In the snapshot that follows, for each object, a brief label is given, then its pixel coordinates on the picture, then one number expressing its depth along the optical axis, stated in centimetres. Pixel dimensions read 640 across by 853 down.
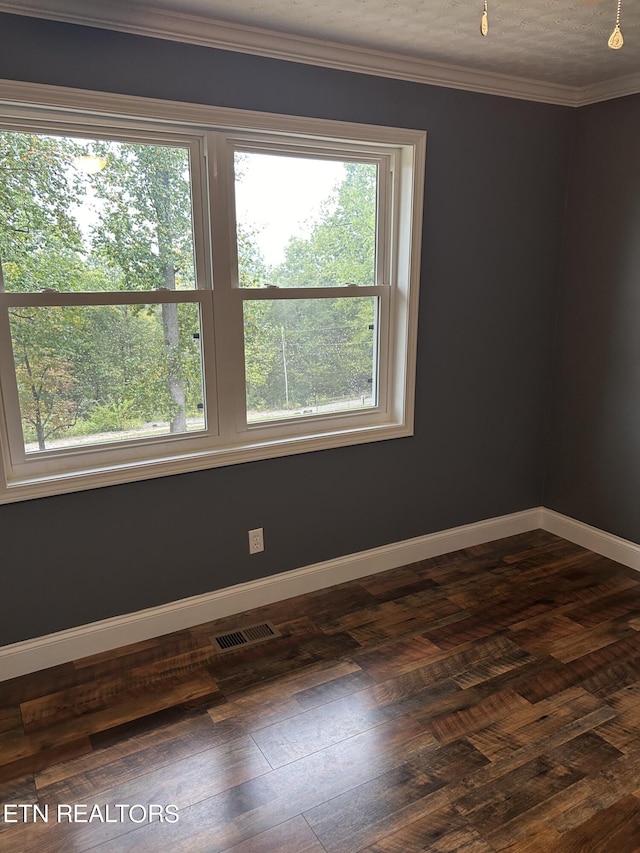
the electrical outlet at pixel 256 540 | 281
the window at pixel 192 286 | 222
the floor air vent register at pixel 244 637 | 257
